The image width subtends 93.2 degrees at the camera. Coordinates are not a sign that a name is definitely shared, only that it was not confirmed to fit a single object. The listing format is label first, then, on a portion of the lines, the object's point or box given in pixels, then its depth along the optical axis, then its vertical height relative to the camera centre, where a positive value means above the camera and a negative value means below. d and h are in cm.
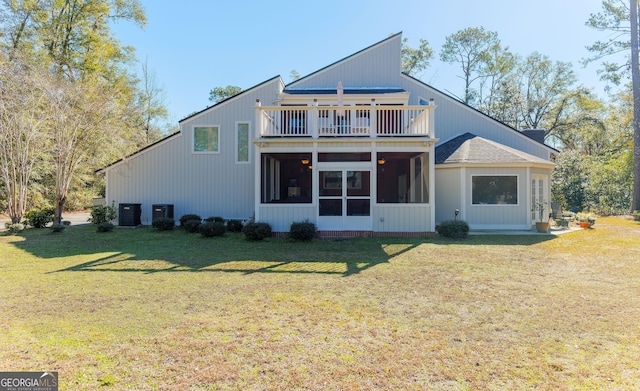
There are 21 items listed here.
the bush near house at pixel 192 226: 1126 -102
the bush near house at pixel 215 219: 1204 -82
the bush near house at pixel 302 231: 950 -102
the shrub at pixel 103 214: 1252 -64
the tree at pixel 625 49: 1705 +903
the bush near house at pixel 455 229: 985 -99
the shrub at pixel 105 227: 1115 -105
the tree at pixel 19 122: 1069 +275
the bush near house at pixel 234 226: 1162 -106
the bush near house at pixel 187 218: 1209 -78
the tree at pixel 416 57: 3067 +1442
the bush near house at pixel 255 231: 959 -102
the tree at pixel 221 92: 3897 +1382
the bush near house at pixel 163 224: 1156 -97
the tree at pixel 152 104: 2812 +904
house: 1016 +141
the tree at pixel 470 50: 2998 +1503
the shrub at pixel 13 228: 1070 -104
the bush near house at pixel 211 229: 1026 -104
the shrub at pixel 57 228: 1096 -107
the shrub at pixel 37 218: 1192 -77
